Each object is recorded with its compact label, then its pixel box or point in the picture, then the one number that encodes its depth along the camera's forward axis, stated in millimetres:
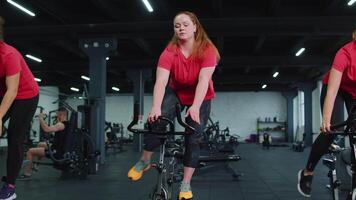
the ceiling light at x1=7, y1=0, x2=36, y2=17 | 8062
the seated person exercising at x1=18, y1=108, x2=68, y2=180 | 6227
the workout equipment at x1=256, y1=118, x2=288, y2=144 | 24281
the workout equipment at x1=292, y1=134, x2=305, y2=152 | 14531
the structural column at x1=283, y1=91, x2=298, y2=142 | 23719
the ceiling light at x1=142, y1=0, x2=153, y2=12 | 7927
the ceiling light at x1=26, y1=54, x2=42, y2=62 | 13547
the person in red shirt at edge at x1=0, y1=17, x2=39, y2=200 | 2387
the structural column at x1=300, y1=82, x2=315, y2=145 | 18384
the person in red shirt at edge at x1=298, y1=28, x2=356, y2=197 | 2322
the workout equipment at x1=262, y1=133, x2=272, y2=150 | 16594
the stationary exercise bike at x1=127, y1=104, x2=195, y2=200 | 2012
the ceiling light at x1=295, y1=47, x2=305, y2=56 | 12671
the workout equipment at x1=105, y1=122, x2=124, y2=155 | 14320
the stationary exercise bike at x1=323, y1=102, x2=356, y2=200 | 2045
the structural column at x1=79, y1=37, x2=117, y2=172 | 9383
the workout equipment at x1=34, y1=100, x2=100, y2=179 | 6305
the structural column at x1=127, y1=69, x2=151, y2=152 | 14227
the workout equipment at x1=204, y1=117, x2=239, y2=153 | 8919
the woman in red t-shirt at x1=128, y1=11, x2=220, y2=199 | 2172
